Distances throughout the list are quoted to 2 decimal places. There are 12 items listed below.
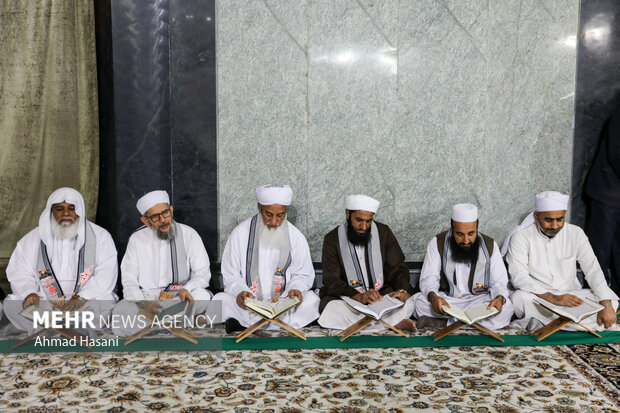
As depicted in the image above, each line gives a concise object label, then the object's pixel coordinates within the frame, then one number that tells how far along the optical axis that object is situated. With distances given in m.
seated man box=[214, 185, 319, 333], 4.60
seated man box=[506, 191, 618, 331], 4.54
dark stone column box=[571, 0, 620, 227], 5.38
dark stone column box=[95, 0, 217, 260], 5.14
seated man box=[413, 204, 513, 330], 4.51
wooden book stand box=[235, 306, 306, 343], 4.11
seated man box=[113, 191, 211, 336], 4.55
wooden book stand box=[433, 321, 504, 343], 4.14
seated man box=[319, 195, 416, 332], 4.65
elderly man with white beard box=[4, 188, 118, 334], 4.40
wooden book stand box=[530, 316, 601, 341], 4.16
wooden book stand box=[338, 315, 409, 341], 4.16
